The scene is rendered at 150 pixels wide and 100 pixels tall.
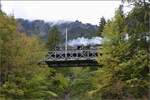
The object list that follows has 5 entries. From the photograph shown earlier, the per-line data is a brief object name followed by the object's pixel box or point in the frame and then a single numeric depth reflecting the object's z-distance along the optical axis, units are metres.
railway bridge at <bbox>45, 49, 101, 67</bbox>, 63.94
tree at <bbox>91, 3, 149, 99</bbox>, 30.14
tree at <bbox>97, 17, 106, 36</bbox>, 83.44
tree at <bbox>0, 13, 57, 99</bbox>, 36.03
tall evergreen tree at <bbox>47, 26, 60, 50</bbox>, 84.97
